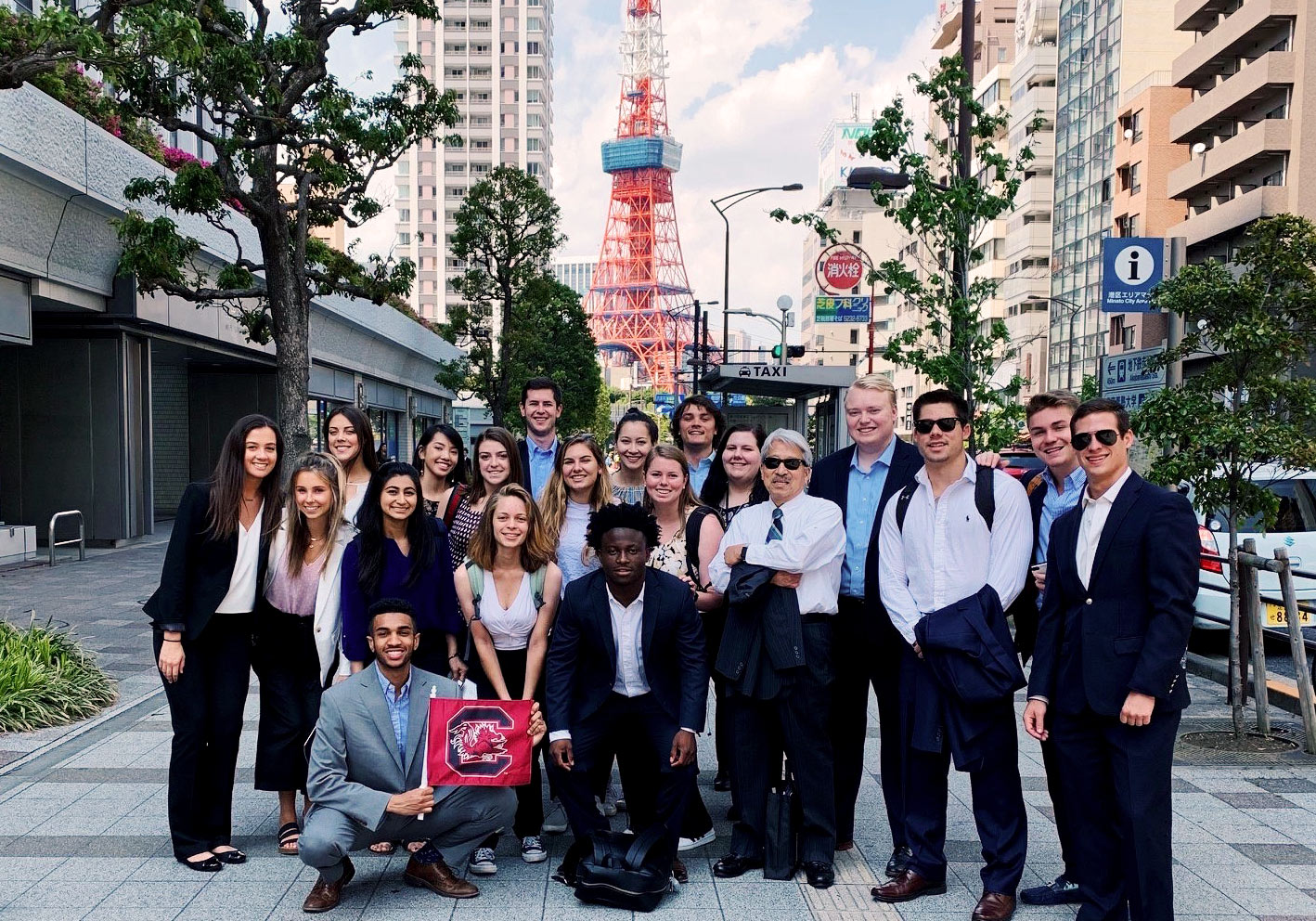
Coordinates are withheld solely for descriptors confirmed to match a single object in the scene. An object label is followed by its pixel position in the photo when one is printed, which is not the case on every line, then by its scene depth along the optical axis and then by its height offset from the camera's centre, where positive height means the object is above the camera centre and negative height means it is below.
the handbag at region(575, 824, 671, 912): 4.27 -1.68
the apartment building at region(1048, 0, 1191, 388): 48.19 +13.08
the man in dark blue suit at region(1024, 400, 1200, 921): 3.78 -0.80
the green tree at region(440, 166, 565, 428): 33.28 +5.21
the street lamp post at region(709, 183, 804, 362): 34.77 +5.95
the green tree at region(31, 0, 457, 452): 12.53 +3.47
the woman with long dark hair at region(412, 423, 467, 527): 6.04 -0.21
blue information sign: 8.63 +1.18
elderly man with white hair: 4.50 -0.87
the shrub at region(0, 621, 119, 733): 6.88 -1.60
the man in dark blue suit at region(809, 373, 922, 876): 4.73 -0.74
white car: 9.02 -0.97
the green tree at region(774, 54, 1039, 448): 9.50 +1.67
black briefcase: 4.62 -1.66
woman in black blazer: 4.64 -0.82
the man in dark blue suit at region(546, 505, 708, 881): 4.53 -0.99
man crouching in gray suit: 4.24 -1.35
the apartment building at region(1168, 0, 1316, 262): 34.00 +10.24
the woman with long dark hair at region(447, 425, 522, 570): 5.66 -0.24
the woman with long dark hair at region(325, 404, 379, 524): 5.53 -0.08
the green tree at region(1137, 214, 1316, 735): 6.55 +0.25
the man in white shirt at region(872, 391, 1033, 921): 4.30 -0.62
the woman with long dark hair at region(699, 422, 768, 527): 5.38 -0.18
